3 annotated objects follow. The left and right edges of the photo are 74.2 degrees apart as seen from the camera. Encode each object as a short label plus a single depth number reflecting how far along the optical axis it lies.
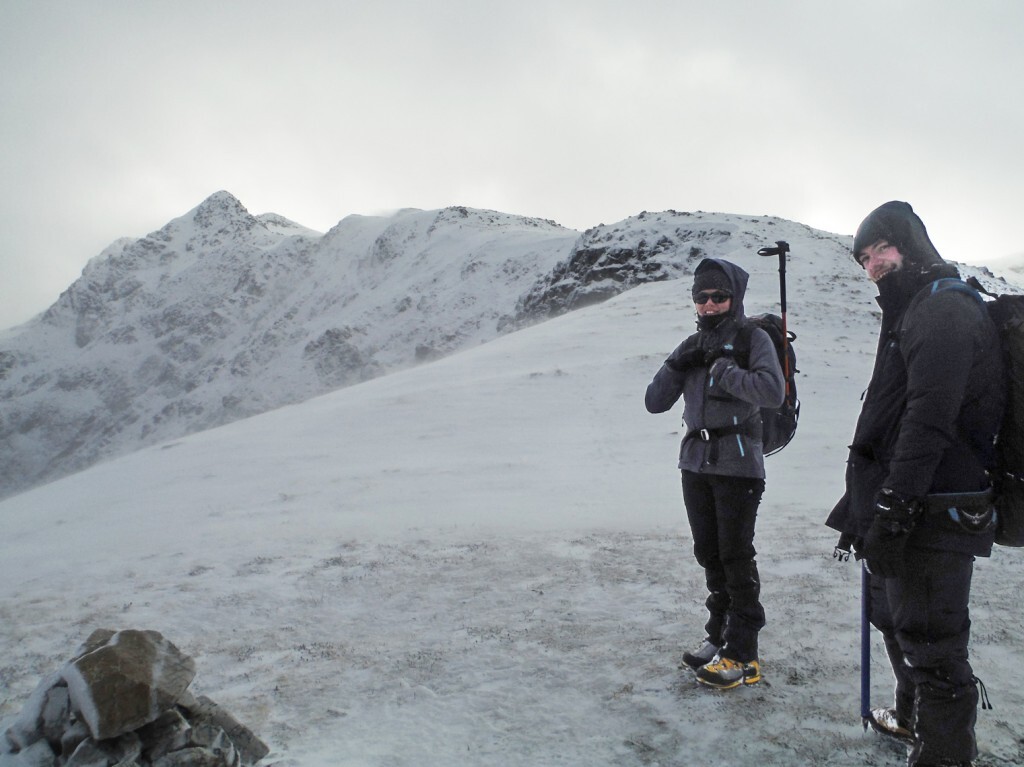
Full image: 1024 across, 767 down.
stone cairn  2.89
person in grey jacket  3.76
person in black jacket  2.66
